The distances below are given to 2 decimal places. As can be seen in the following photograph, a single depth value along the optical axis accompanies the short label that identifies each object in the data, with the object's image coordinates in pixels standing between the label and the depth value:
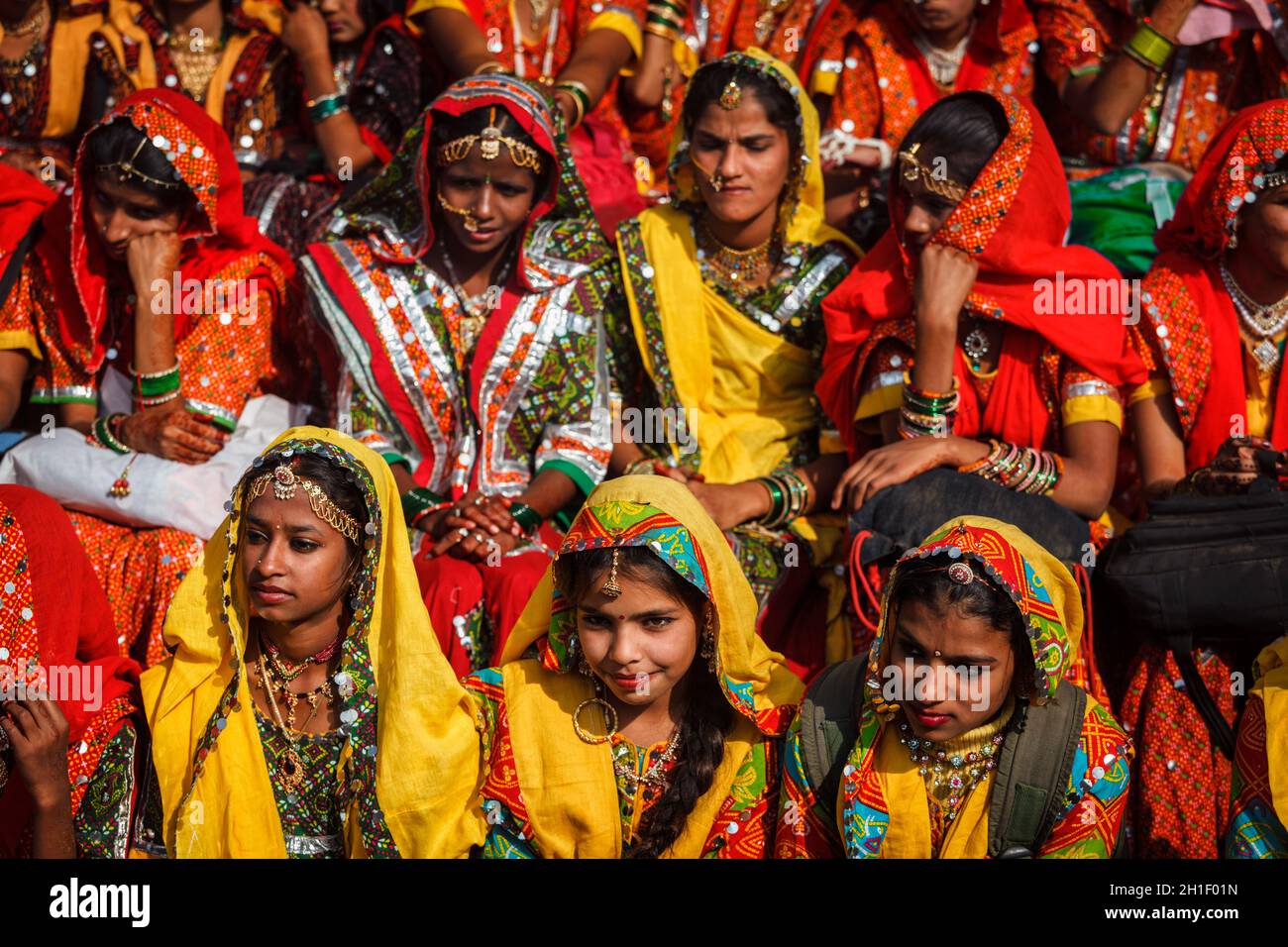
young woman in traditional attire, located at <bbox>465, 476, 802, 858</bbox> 4.01
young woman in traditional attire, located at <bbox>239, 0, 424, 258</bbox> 6.30
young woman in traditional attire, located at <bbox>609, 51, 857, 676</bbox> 5.55
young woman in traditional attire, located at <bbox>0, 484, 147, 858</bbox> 3.90
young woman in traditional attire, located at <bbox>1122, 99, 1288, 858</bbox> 5.08
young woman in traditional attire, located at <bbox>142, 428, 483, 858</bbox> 3.98
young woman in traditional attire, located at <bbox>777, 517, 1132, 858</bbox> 3.79
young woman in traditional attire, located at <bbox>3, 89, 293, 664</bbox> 5.44
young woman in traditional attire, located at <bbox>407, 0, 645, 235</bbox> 6.36
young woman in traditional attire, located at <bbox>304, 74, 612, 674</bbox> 5.47
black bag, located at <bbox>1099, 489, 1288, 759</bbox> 4.39
